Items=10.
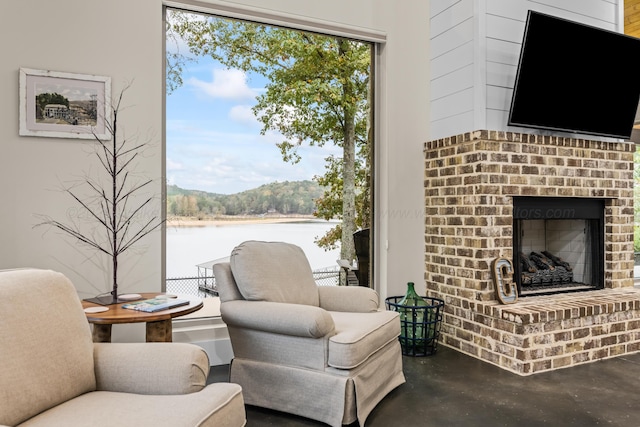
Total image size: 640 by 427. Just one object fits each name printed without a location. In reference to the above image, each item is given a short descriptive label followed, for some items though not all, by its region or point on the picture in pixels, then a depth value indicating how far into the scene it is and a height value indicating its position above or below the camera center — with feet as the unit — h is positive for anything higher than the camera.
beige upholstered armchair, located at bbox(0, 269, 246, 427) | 4.91 -1.82
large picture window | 11.39 +1.60
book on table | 7.82 -1.56
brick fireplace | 10.95 -0.90
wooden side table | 7.34 -1.64
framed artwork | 9.39 +2.00
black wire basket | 11.55 -2.81
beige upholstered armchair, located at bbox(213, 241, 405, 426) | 7.77 -2.18
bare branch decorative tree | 9.87 +0.10
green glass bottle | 11.56 -2.66
